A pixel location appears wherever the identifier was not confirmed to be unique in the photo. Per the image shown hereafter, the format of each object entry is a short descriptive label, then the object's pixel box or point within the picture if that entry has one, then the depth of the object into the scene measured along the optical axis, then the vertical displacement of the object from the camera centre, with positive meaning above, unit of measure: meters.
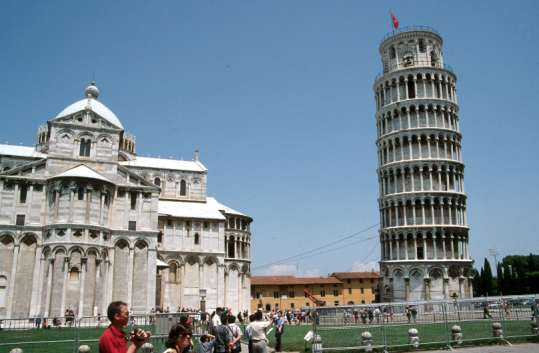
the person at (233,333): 10.60 -1.29
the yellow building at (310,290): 80.56 -2.25
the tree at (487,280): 76.75 -0.65
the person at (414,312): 20.91 -1.63
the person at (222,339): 10.47 -1.39
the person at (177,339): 5.84 -0.78
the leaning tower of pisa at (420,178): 47.56 +10.64
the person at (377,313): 20.16 -1.59
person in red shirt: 5.07 -0.65
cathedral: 36.25 +3.72
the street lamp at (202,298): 47.78 -2.14
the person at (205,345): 9.85 -1.47
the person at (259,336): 11.11 -1.42
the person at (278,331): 18.44 -2.16
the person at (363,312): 22.04 -1.78
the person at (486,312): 20.58 -1.60
